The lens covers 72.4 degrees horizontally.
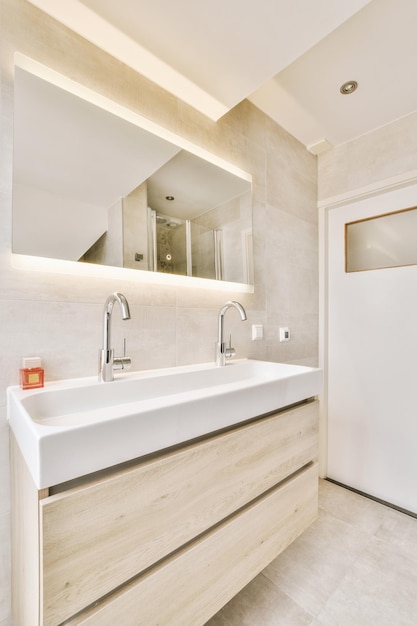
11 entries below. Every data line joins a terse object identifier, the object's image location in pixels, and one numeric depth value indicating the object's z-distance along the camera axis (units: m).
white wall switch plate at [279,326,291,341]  1.74
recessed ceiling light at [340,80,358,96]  1.47
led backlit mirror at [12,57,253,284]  0.92
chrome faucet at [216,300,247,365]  1.34
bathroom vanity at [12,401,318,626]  0.54
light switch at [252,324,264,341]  1.58
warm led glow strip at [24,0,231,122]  0.95
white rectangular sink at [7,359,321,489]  0.53
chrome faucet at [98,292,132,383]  0.96
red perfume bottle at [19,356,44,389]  0.84
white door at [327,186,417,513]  1.68
